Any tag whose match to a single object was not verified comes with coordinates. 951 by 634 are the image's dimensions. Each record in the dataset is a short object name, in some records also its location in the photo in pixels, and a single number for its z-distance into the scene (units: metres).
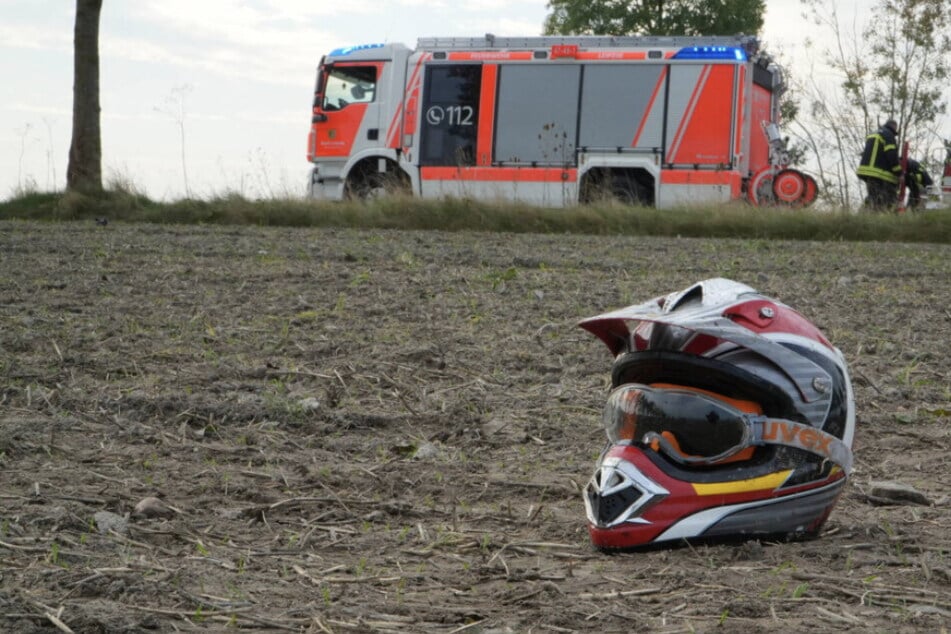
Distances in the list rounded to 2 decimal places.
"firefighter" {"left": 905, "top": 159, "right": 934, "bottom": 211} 18.52
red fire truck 18.50
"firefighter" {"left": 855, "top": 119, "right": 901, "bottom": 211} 17.27
